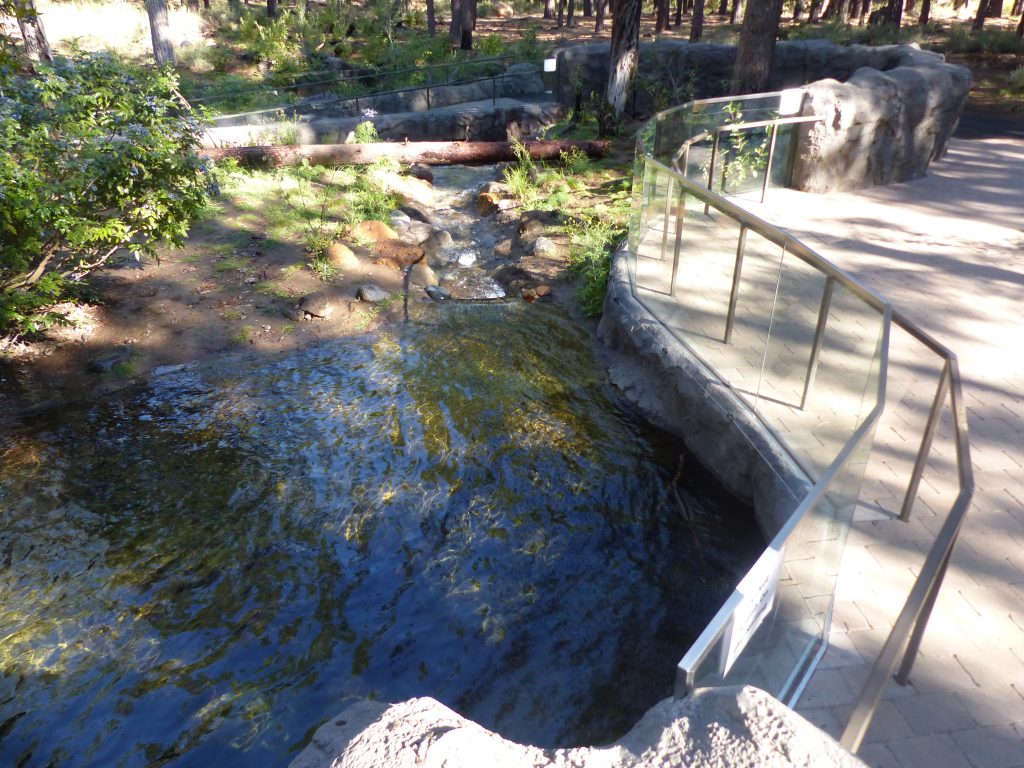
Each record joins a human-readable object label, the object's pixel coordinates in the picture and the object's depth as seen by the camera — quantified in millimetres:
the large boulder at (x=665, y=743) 2320
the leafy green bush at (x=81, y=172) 7125
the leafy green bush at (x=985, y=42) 24516
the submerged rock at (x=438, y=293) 9969
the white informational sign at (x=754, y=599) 2605
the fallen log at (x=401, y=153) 13641
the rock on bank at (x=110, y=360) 8172
